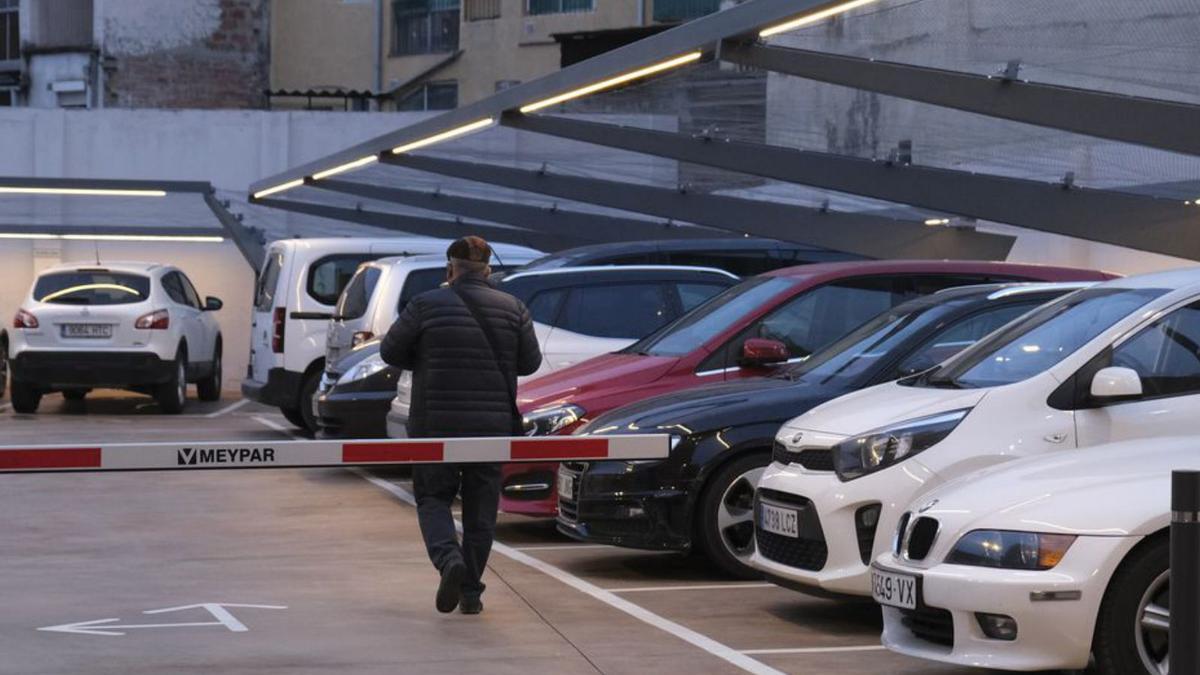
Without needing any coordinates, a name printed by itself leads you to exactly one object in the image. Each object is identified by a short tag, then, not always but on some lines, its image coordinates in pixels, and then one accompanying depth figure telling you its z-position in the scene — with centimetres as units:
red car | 1209
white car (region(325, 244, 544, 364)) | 1712
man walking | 964
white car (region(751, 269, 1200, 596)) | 855
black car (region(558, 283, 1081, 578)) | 1055
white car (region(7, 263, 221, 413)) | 2366
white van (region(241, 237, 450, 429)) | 1966
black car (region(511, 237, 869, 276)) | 1788
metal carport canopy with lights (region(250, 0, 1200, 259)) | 1293
